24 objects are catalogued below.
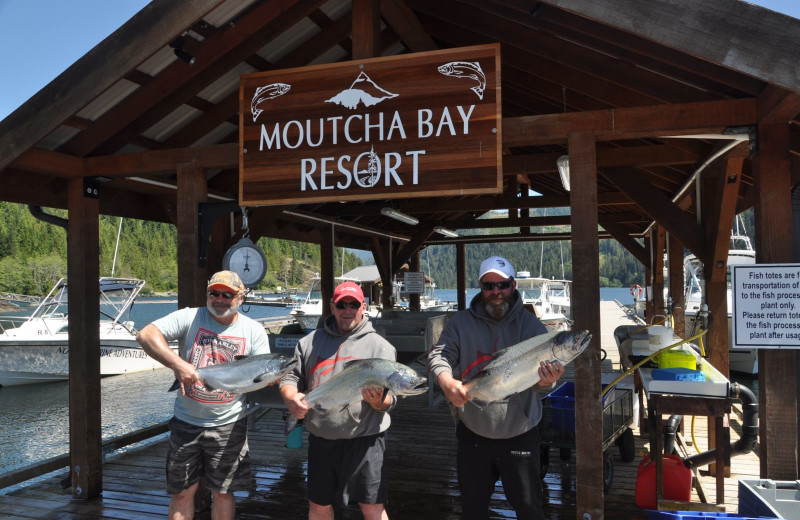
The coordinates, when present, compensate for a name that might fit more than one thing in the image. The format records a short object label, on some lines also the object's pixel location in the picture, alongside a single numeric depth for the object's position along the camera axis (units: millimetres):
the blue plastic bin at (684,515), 2807
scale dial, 5520
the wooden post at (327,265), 12164
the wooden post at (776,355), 3445
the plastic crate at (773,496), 3100
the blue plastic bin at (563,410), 5012
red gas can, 4309
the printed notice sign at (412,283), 17250
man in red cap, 3035
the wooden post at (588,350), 3629
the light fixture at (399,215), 10484
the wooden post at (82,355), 4871
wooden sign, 3746
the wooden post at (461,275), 17859
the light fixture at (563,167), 6294
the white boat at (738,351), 14335
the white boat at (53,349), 18578
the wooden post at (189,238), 4547
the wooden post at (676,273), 9461
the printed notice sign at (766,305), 3365
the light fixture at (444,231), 14388
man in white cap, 2924
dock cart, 4797
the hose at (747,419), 3996
